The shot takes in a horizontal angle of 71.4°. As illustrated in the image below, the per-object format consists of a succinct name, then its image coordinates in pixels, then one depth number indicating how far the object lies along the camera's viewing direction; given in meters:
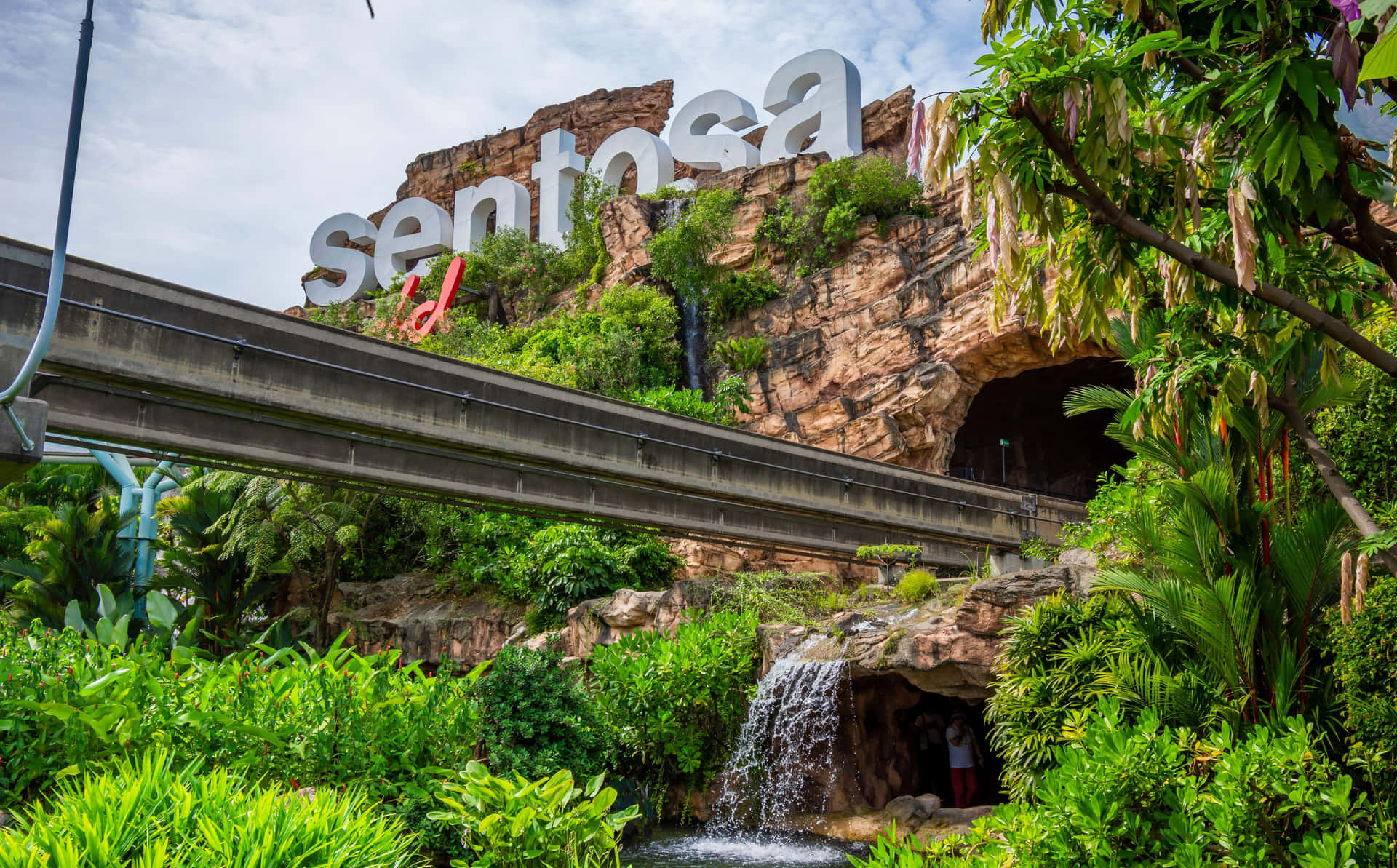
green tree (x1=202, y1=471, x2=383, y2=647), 21.42
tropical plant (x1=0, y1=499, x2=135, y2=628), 21.47
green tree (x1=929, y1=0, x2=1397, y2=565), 5.03
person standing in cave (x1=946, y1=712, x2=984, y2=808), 13.35
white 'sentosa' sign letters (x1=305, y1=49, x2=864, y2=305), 33.09
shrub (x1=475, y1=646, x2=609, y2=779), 10.95
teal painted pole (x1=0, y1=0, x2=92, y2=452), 7.14
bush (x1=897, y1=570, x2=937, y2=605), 15.12
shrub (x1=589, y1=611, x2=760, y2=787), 13.22
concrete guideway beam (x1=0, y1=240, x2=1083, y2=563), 10.98
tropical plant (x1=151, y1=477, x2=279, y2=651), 22.50
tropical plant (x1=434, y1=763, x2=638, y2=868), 6.61
